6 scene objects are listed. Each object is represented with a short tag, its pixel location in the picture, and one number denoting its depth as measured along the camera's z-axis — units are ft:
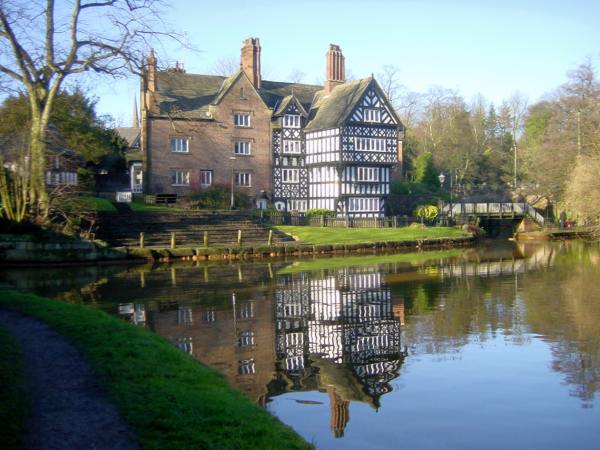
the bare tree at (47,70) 99.96
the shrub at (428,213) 170.88
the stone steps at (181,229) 120.78
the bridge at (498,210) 183.47
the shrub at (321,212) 169.89
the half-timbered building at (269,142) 168.96
